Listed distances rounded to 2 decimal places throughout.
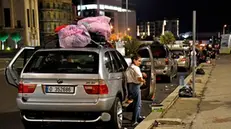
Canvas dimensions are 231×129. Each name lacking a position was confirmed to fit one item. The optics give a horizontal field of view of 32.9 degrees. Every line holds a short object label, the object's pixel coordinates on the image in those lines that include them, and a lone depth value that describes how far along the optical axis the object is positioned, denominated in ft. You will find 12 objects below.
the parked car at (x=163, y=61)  54.80
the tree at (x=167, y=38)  250.98
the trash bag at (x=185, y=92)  39.75
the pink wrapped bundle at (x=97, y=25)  27.02
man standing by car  26.08
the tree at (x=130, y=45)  110.79
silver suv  22.47
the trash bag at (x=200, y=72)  67.43
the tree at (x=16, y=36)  255.50
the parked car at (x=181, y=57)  75.33
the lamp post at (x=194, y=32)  38.65
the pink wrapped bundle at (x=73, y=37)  25.08
